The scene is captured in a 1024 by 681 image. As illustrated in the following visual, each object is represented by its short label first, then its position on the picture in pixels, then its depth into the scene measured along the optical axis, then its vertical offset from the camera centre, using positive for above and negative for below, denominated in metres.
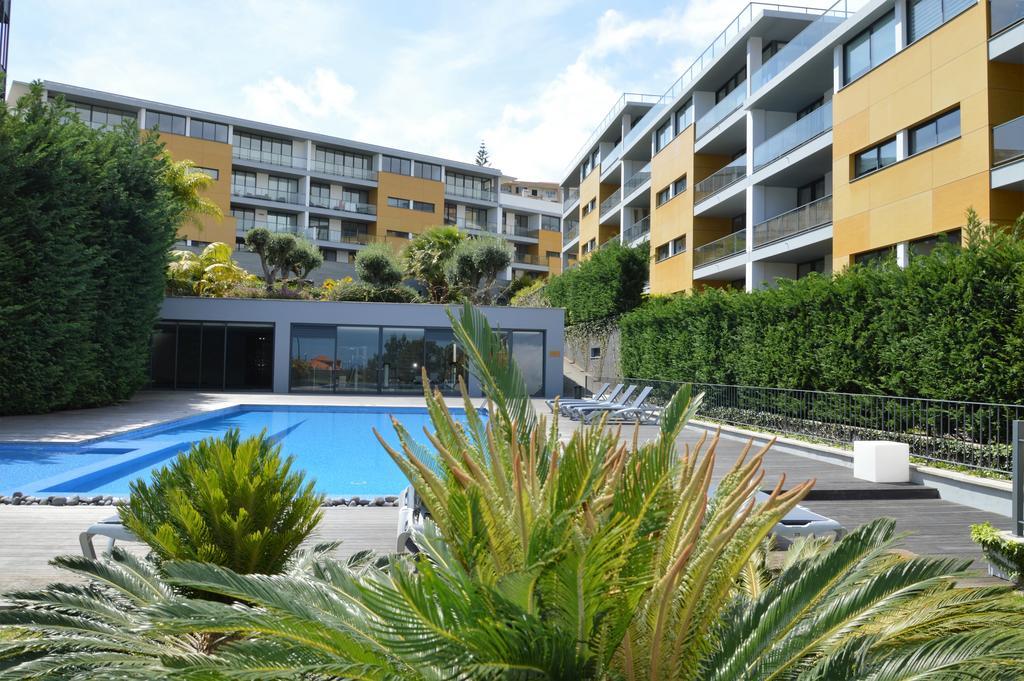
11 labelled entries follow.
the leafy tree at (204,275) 27.81 +3.80
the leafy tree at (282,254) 34.50 +5.67
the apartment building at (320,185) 42.94 +12.71
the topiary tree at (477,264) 32.75 +5.03
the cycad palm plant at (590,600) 1.62 -0.57
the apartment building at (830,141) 14.64 +6.51
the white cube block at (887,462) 9.42 -1.03
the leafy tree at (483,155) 77.50 +23.35
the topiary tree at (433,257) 35.75 +5.77
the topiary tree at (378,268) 33.97 +4.92
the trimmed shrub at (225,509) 3.12 -0.63
